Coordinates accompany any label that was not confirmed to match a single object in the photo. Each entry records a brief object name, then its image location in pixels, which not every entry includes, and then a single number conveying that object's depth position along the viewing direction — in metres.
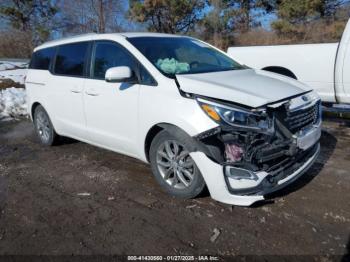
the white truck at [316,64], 5.97
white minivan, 3.21
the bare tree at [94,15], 24.19
